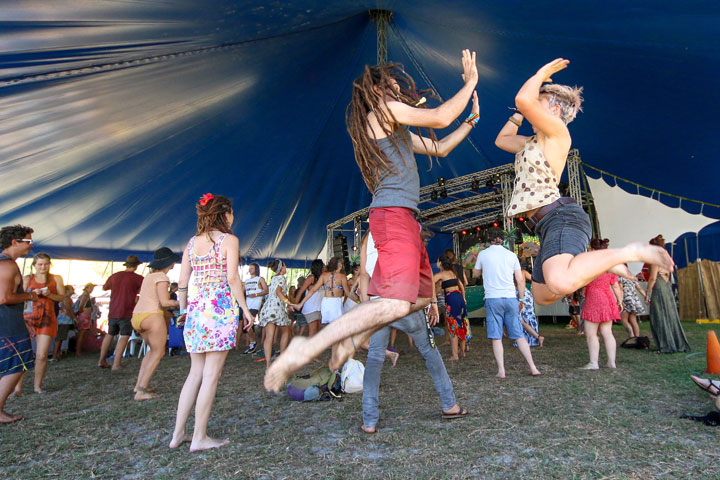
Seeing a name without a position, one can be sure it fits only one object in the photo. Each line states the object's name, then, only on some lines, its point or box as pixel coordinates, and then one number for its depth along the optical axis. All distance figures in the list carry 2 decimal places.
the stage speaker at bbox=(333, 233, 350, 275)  15.17
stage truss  12.14
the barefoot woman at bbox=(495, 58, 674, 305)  2.12
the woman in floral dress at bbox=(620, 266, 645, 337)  7.41
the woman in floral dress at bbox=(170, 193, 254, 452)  2.81
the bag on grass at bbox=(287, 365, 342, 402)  4.06
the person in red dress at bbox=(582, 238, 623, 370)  5.12
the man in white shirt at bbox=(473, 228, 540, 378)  4.93
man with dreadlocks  2.09
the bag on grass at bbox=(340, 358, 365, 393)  4.36
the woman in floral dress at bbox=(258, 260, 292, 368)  6.01
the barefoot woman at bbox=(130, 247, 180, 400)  4.37
